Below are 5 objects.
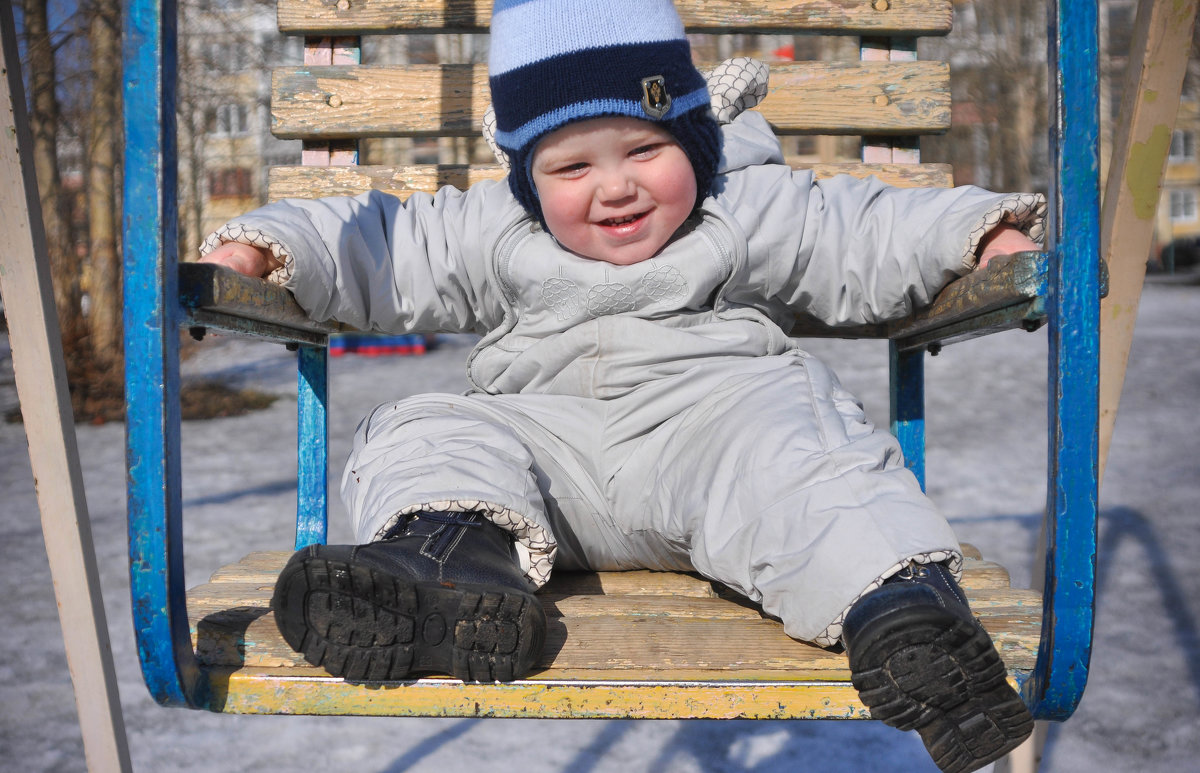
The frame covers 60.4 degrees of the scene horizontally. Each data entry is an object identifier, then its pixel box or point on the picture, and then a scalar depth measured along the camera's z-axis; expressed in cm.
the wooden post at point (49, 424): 111
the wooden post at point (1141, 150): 124
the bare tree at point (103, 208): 573
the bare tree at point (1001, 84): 1644
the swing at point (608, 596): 84
